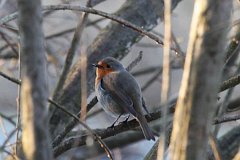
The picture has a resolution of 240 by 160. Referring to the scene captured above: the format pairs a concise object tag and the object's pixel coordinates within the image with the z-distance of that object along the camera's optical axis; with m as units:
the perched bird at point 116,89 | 9.73
